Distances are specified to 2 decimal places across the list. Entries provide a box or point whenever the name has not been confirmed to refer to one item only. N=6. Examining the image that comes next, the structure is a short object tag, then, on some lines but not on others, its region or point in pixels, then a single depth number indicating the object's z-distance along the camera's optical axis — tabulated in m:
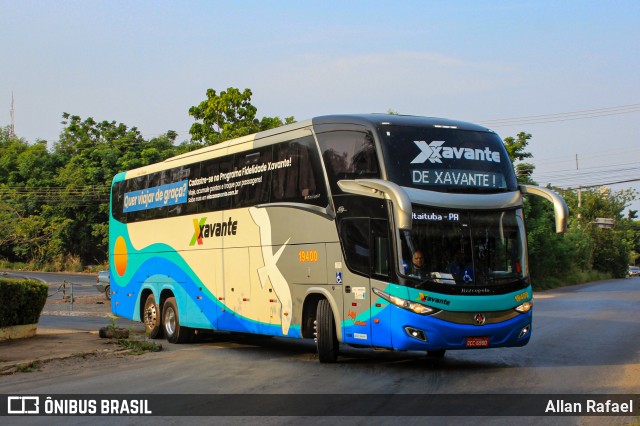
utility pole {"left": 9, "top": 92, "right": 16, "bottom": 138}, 102.89
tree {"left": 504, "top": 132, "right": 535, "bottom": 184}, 51.47
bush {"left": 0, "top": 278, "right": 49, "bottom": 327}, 17.47
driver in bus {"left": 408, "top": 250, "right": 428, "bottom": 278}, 12.77
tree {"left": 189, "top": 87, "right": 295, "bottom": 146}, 45.19
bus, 12.83
